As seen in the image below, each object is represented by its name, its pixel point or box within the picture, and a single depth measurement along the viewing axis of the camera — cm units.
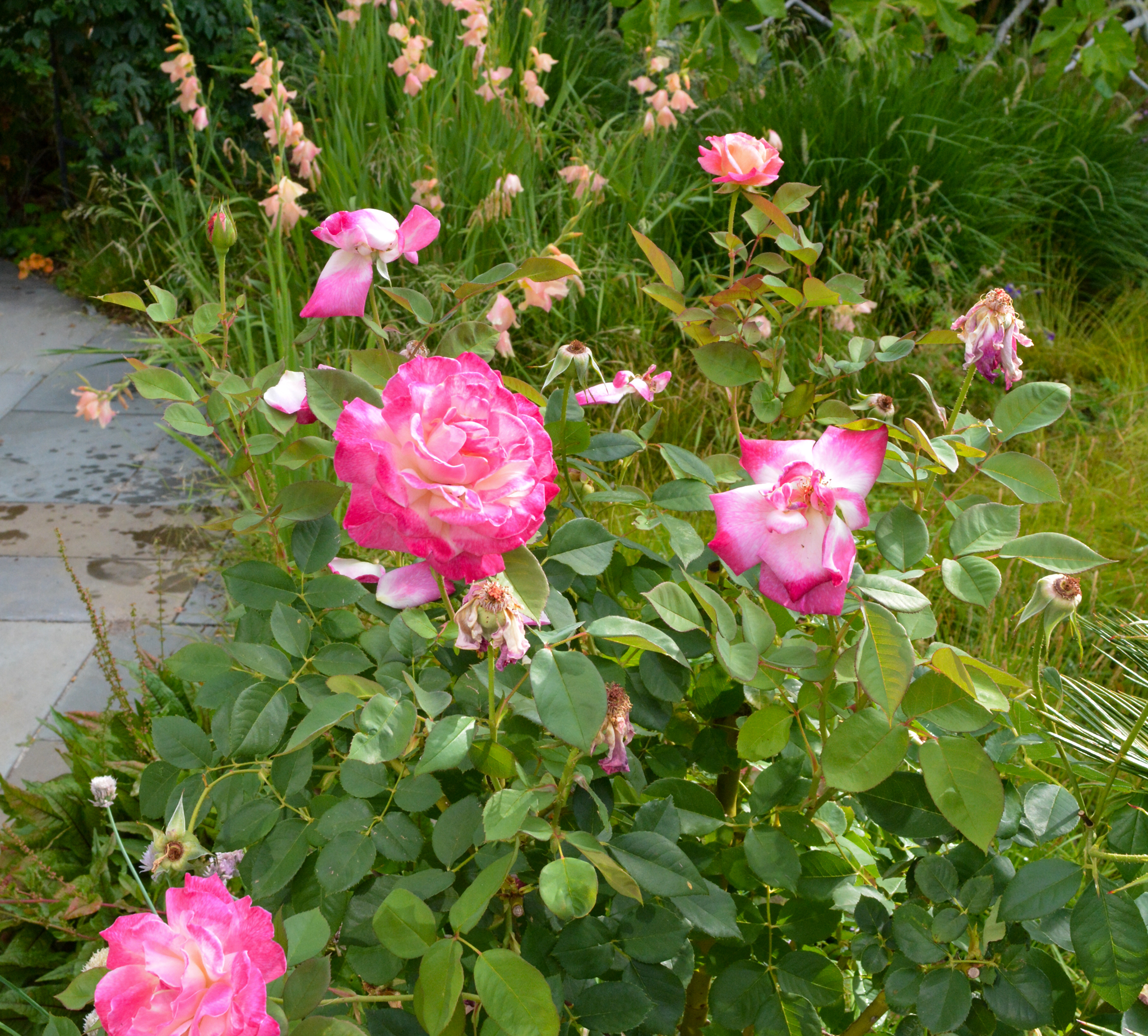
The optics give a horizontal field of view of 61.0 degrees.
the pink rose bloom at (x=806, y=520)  64
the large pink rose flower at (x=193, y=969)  50
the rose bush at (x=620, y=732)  58
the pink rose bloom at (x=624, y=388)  96
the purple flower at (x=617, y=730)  68
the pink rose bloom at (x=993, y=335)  91
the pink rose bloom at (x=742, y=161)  96
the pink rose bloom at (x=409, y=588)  77
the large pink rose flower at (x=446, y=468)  54
